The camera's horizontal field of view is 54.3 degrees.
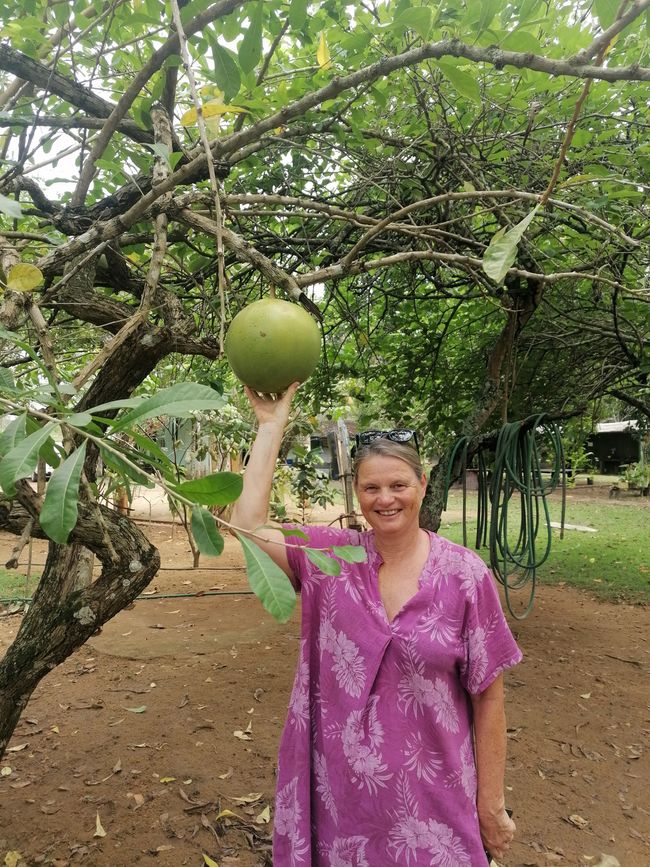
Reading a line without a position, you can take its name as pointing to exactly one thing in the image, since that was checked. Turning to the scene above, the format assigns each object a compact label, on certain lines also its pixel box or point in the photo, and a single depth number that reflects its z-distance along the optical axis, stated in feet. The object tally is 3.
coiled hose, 12.69
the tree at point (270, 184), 4.49
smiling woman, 4.69
